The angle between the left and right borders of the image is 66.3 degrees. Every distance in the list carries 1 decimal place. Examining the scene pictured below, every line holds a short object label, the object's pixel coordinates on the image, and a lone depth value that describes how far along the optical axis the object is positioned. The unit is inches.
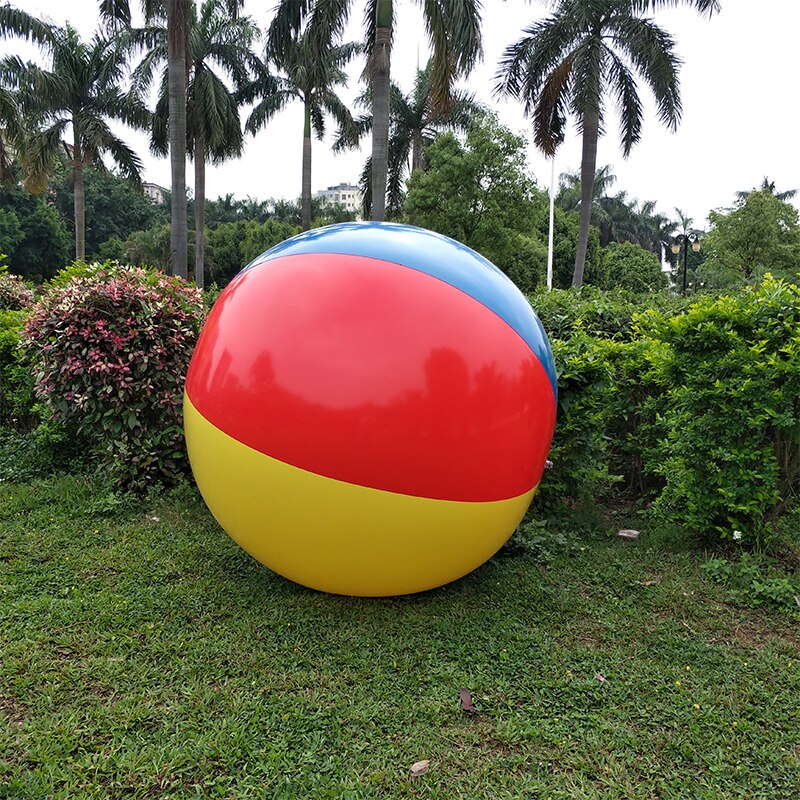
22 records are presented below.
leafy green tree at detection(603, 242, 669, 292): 1488.7
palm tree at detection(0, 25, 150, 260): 971.3
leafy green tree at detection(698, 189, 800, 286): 1101.1
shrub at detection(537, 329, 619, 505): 171.3
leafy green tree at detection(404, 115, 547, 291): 868.6
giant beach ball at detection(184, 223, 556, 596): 114.0
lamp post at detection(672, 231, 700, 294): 1130.0
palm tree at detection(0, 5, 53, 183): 789.2
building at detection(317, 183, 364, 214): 5464.1
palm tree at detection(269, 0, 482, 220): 512.1
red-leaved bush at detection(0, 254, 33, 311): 349.1
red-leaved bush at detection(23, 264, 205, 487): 202.5
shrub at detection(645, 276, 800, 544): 150.2
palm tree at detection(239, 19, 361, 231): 785.6
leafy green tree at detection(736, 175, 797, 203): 1840.4
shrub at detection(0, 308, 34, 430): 255.9
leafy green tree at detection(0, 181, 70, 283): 1557.6
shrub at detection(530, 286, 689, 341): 211.6
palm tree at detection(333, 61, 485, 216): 1041.5
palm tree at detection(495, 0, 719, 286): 699.4
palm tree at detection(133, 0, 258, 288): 912.3
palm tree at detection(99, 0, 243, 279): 517.3
